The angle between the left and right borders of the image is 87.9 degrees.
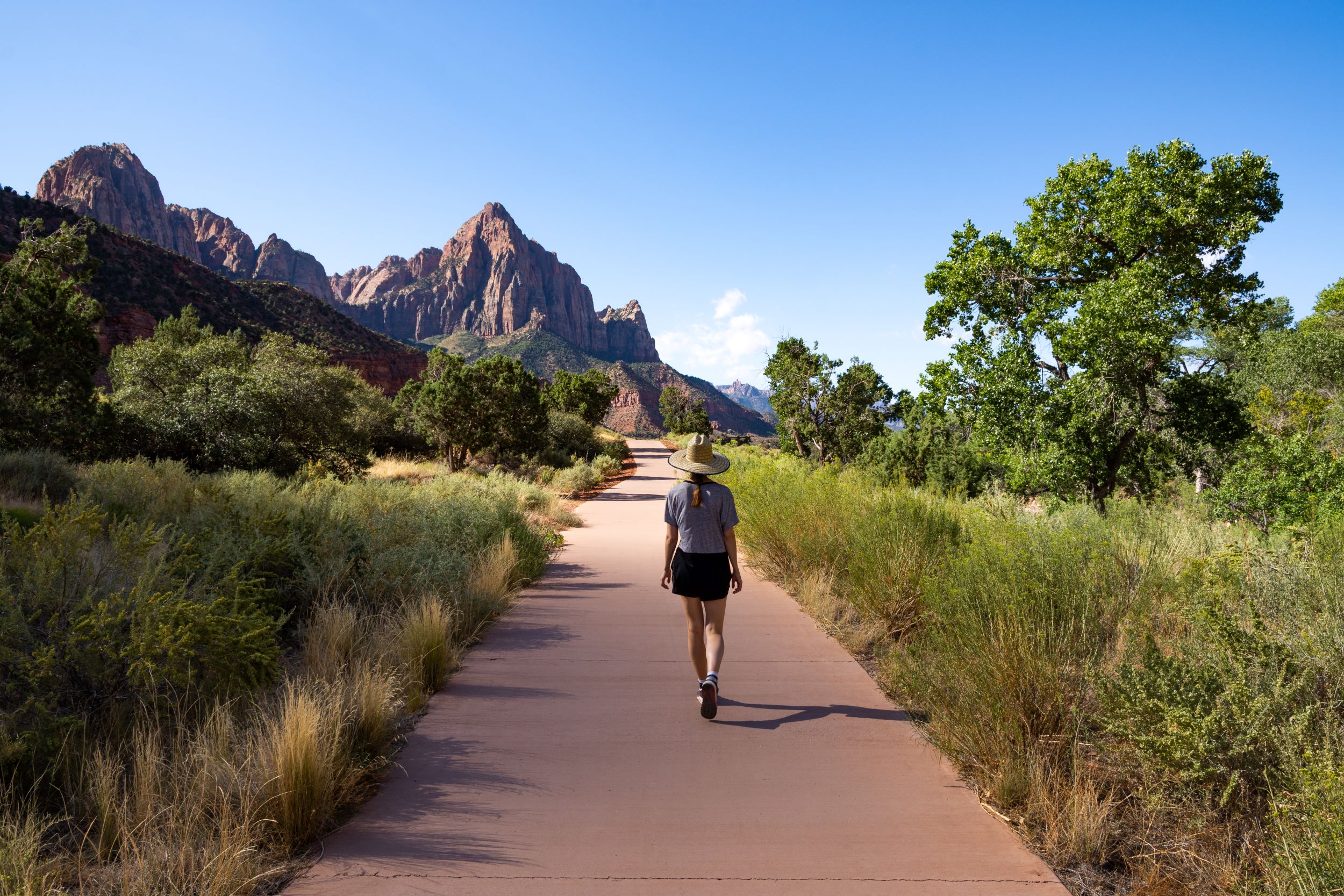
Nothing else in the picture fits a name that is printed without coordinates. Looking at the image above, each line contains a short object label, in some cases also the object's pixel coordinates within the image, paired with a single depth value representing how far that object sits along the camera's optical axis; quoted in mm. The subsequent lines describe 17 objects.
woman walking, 5125
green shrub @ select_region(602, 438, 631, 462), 42594
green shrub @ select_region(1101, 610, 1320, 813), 2984
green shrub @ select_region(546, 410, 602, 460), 40697
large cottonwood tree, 9789
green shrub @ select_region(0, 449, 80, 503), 11234
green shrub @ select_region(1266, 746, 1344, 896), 2279
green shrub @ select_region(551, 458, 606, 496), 24469
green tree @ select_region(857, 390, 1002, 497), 21266
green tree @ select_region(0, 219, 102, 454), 14305
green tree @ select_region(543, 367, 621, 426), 52750
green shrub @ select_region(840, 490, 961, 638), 6492
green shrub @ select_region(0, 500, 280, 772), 3514
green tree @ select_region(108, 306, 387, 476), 17531
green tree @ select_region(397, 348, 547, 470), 25656
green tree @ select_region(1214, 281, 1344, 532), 9289
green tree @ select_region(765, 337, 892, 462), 22750
